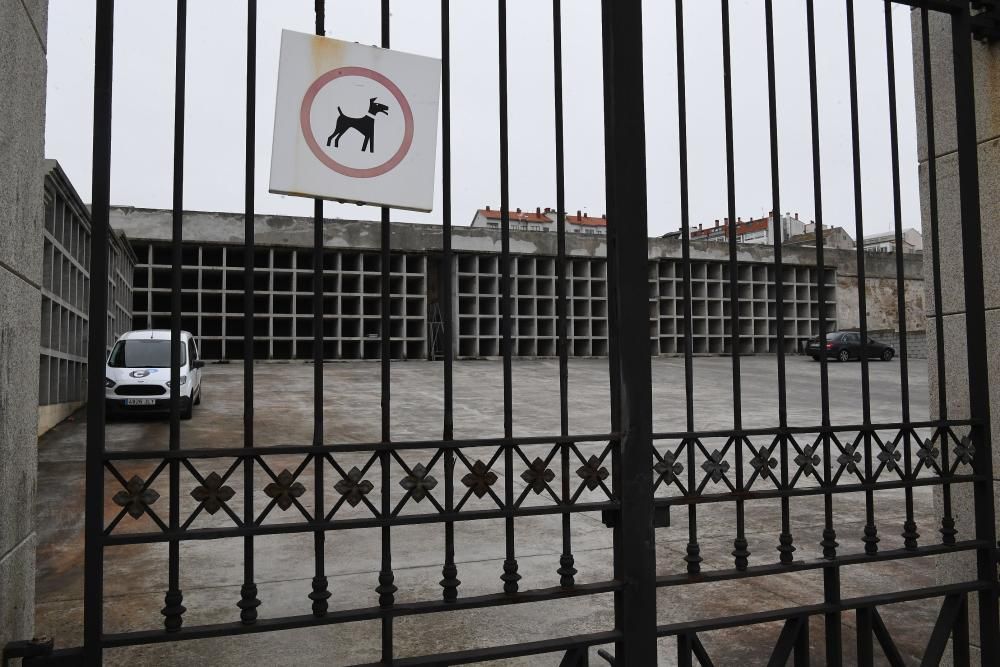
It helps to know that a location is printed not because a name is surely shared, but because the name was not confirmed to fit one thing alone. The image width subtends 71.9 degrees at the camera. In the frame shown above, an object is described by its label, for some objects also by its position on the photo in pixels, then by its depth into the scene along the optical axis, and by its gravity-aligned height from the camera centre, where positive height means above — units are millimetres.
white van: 8922 -148
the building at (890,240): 34681 +6294
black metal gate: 1442 -255
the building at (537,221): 30419 +6540
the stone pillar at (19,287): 1340 +159
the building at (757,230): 32731 +6663
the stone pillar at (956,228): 2320 +446
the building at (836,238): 31102 +5591
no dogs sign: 1572 +560
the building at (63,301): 8117 +835
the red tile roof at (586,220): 32412 +6959
